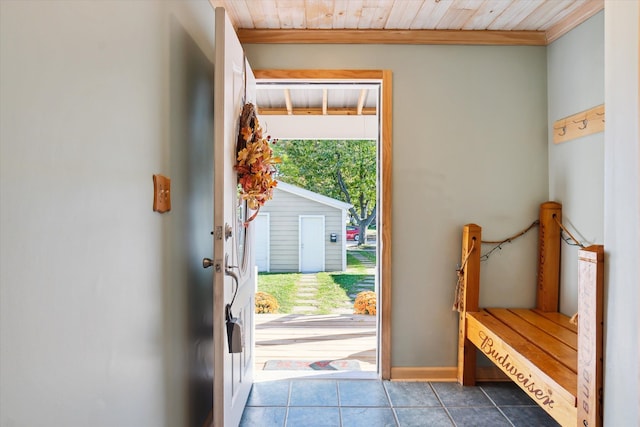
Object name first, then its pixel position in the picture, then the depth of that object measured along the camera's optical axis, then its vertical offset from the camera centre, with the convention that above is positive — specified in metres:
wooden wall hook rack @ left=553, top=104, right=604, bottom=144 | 2.08 +0.50
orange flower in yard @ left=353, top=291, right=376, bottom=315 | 5.23 -1.31
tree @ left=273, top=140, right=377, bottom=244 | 8.50 +0.90
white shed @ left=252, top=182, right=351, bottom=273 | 7.62 -0.47
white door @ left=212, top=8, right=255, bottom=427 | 1.56 -0.06
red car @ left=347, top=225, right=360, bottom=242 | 8.17 -0.49
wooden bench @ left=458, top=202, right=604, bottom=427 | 1.26 -0.66
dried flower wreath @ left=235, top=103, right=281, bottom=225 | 1.82 +0.23
